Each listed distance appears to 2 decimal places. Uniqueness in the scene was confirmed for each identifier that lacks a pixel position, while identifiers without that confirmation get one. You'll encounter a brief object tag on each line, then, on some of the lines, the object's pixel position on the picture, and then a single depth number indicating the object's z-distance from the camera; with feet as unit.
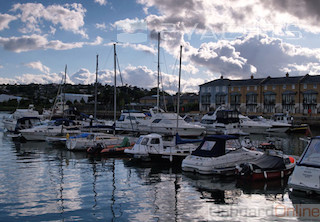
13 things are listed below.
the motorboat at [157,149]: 73.97
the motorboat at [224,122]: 153.07
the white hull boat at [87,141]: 94.58
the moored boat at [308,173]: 45.24
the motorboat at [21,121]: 141.28
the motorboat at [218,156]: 61.11
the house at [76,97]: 540.11
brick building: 260.83
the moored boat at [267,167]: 57.62
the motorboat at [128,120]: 139.64
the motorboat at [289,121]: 171.94
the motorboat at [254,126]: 165.99
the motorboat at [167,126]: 131.64
